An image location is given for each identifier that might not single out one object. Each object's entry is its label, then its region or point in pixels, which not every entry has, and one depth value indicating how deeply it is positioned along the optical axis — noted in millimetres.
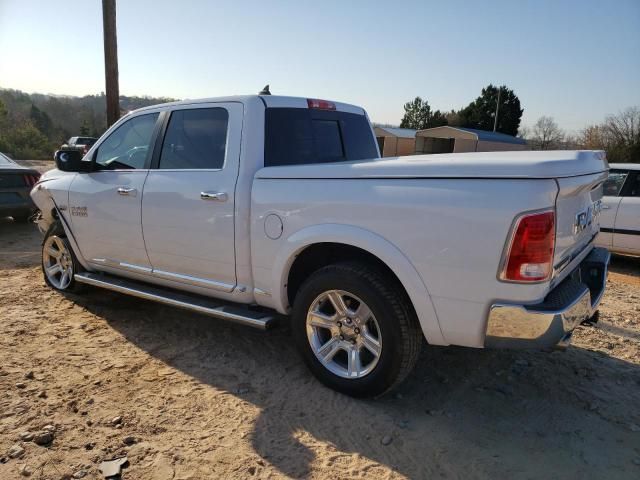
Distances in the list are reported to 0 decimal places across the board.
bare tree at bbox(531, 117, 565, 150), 53700
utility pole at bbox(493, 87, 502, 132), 55925
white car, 6984
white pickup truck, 2477
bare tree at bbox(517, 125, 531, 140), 59694
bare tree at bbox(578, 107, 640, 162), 33344
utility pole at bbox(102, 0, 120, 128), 9305
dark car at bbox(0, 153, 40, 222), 8250
